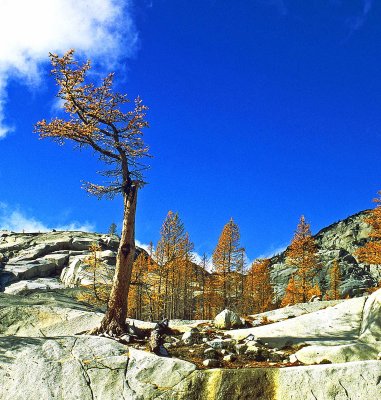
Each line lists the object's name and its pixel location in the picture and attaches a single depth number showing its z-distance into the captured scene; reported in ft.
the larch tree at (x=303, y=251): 143.74
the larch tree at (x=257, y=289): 202.18
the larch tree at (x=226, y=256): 156.04
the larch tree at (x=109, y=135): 45.65
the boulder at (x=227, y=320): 51.21
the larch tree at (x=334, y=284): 188.90
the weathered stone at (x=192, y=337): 39.70
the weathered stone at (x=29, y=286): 168.35
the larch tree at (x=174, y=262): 145.18
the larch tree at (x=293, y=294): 161.72
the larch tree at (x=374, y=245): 101.40
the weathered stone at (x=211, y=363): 30.63
